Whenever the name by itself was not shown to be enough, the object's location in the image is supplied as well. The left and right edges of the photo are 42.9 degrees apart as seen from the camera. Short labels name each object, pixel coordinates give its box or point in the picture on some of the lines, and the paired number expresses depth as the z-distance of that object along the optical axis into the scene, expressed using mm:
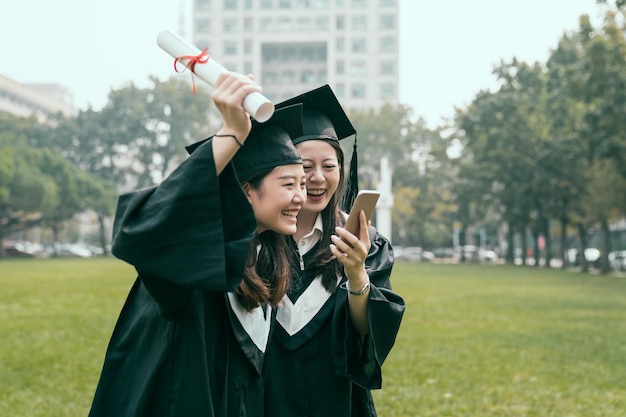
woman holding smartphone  2635
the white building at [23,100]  85938
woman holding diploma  2104
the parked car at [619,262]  39062
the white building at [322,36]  88625
